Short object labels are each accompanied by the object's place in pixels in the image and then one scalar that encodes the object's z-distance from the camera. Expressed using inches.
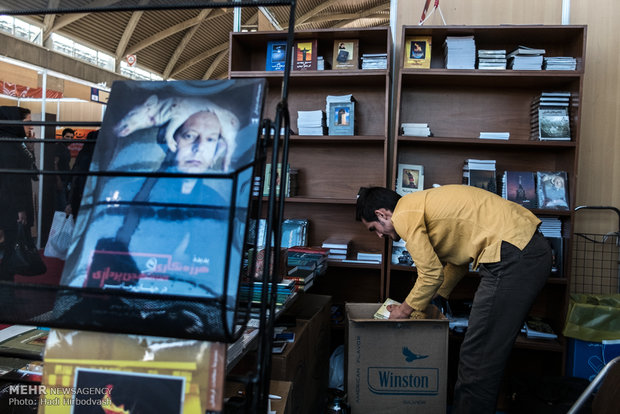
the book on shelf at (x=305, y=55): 116.7
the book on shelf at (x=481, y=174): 111.9
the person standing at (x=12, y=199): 37.7
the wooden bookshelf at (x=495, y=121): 105.3
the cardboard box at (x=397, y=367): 84.2
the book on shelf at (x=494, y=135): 114.2
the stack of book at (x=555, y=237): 106.7
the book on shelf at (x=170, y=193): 30.3
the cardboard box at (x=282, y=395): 57.9
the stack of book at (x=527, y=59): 106.0
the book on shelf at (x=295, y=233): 123.4
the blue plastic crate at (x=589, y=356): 99.1
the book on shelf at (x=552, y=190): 106.7
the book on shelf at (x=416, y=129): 114.0
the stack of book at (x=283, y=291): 60.6
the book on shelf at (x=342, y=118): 117.0
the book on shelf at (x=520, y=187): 109.7
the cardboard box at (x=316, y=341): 82.9
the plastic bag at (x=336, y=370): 108.7
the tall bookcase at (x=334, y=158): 121.6
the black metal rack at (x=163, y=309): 28.3
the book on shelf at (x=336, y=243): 118.4
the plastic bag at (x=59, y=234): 39.5
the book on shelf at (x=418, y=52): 110.6
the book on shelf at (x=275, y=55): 118.5
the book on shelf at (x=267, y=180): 117.0
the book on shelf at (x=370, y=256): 116.6
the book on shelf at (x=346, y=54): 116.4
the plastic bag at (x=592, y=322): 99.0
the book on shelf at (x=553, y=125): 106.3
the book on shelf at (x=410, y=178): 116.1
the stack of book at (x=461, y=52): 108.0
